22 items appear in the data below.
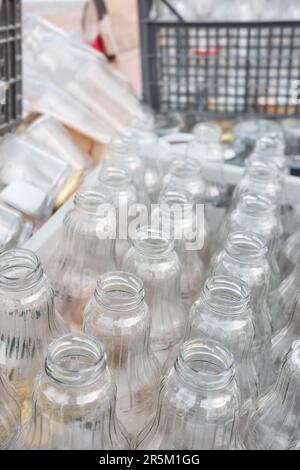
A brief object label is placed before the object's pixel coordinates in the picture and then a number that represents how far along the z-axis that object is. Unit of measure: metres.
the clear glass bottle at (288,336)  0.50
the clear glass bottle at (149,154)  0.79
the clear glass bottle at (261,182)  0.67
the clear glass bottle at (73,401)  0.33
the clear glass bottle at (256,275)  0.50
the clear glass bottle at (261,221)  0.59
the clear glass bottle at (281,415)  0.39
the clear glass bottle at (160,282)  0.49
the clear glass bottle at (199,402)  0.34
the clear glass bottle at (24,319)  0.42
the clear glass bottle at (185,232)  0.57
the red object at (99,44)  1.39
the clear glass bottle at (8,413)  0.40
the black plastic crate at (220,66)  1.13
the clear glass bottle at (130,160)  0.72
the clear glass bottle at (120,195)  0.60
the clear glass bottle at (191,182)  0.65
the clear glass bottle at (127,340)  0.41
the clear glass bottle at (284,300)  0.56
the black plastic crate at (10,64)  0.74
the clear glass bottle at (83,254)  0.56
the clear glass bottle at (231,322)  0.42
